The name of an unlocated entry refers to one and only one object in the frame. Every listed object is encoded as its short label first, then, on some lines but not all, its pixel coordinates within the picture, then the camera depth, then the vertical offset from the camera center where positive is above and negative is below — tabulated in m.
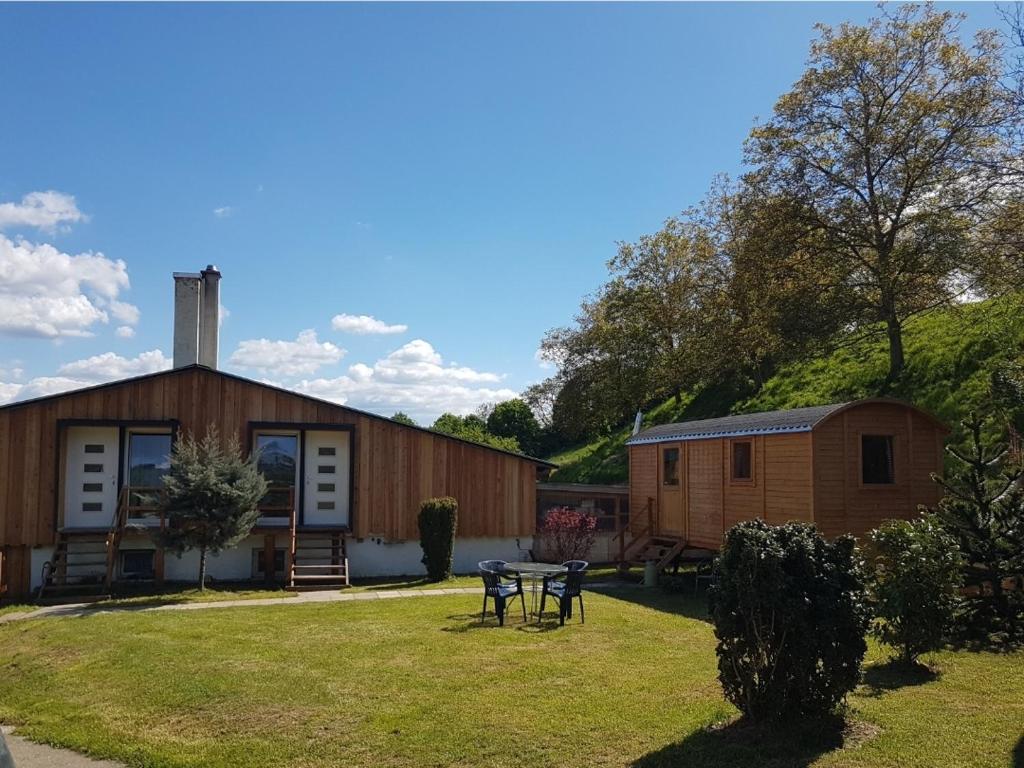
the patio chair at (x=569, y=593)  11.10 -1.76
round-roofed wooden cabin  13.12 +0.10
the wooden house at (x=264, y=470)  16.64 -0.29
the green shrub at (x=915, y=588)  7.60 -1.15
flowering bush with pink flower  18.67 -1.56
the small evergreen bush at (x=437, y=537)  17.19 -1.50
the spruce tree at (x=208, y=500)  14.66 -0.62
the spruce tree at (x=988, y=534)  9.63 -0.77
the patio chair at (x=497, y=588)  11.13 -1.75
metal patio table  11.69 -1.53
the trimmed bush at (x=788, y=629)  5.88 -1.20
